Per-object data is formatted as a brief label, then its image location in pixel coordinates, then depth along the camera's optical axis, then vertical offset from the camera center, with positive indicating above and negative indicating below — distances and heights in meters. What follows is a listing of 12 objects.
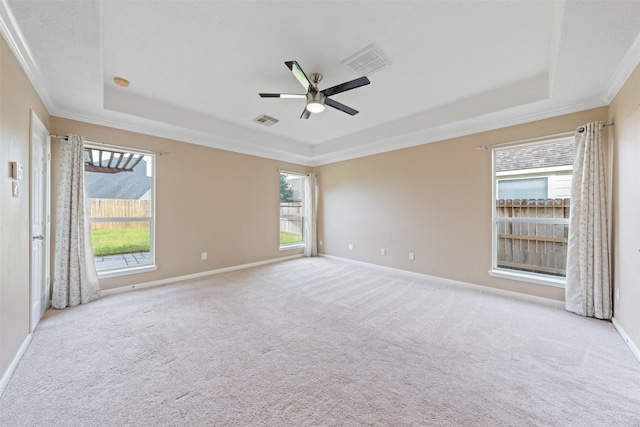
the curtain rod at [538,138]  2.93 +1.00
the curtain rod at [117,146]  3.10 +0.97
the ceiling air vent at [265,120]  4.17 +1.61
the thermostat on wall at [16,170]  1.90 +0.34
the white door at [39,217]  2.55 -0.03
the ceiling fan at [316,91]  2.49 +1.33
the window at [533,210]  3.36 +0.05
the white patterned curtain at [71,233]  3.07 -0.24
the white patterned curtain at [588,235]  2.76 -0.25
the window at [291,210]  5.96 +0.09
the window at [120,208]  3.55 +0.08
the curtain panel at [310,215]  6.25 -0.04
